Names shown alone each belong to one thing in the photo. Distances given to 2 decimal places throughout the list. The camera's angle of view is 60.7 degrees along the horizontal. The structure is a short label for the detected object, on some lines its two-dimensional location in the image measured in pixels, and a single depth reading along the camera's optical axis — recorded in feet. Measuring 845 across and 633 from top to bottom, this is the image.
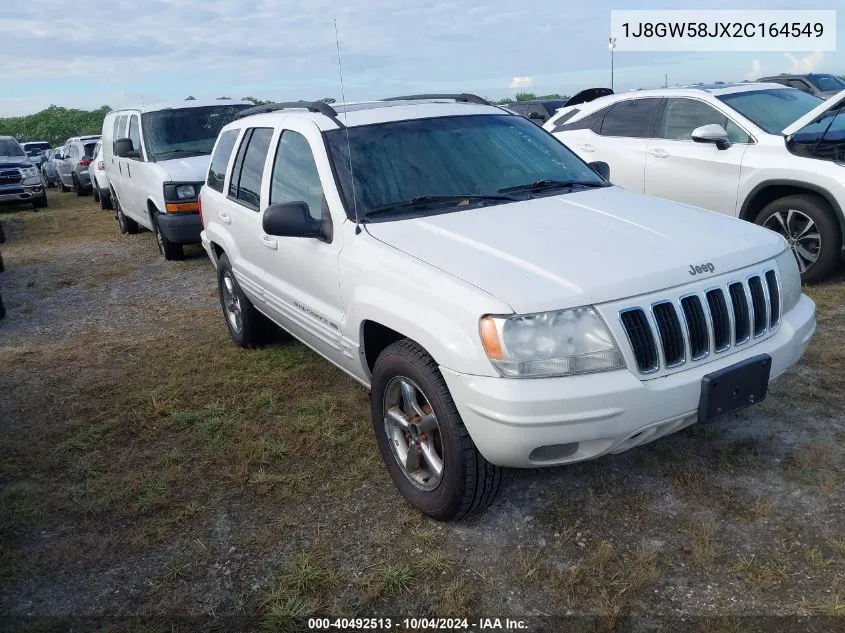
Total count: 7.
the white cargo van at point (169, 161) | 29.19
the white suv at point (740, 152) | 19.58
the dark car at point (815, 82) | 47.80
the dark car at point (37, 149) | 94.73
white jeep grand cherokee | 8.72
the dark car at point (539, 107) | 56.75
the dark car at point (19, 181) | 52.42
